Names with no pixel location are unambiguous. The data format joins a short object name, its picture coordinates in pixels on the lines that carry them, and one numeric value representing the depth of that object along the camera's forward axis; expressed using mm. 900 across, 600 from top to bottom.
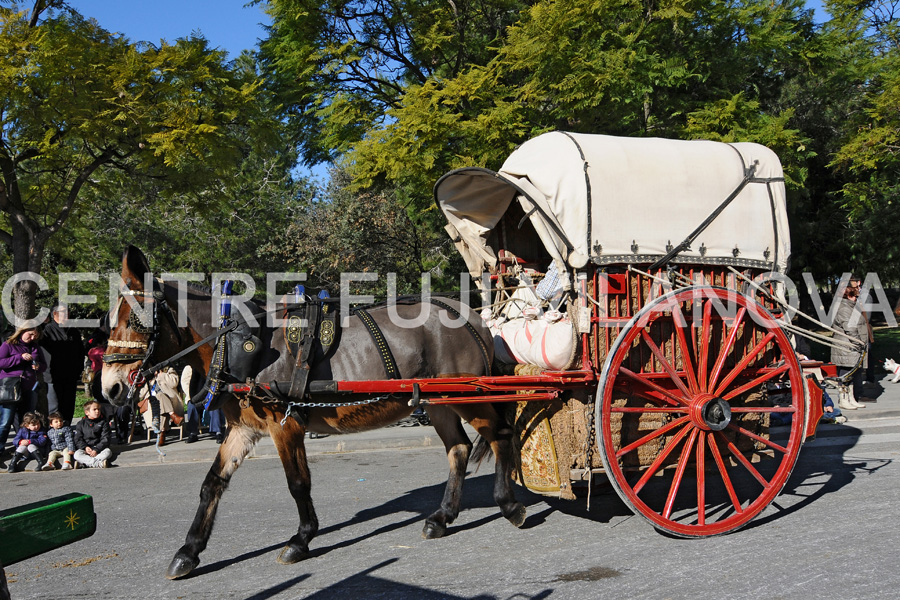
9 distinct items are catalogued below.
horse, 4941
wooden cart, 5211
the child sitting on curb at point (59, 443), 9227
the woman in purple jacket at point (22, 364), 9258
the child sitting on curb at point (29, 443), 9070
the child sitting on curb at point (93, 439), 9273
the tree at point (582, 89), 10844
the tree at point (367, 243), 16453
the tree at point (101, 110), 10156
